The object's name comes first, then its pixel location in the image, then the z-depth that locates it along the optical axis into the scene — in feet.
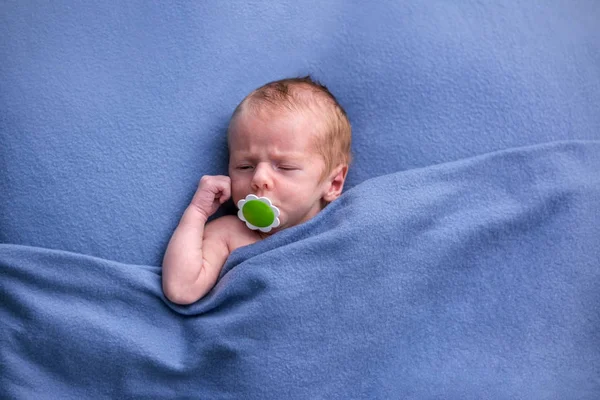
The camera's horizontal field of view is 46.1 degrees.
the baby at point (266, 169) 4.31
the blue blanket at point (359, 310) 3.99
